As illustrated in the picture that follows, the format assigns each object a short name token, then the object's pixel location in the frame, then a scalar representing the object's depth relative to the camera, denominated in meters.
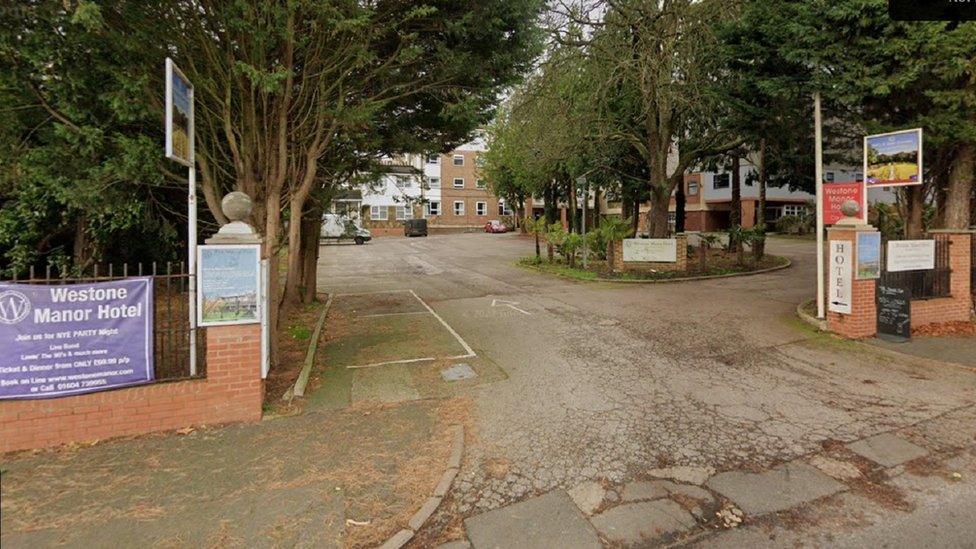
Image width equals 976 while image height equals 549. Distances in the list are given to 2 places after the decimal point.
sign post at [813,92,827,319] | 8.82
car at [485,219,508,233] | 52.06
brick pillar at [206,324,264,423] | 5.00
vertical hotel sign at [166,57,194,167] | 4.78
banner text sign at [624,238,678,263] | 16.95
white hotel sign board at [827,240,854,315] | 8.09
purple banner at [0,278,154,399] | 4.28
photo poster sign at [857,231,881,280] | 7.96
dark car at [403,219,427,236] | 47.62
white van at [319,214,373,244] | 37.97
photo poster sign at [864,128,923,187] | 7.81
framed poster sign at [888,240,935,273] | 8.34
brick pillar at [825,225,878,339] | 8.16
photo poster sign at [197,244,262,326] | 4.92
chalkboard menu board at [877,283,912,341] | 8.01
